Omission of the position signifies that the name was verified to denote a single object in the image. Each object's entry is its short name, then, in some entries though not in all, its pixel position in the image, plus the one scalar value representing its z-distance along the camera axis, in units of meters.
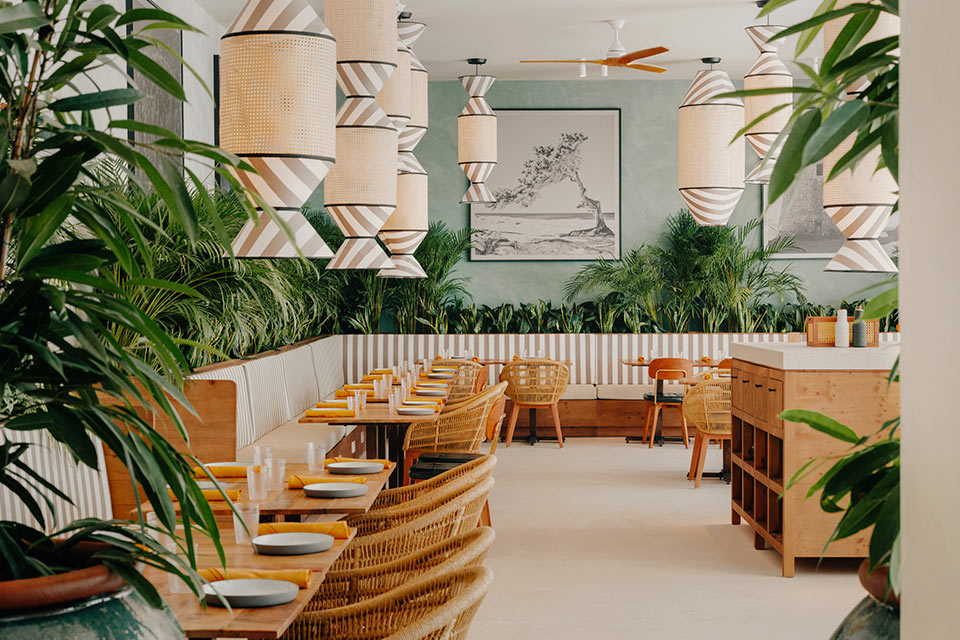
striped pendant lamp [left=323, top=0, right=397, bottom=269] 5.12
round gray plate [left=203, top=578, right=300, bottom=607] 2.19
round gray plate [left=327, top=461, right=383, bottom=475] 4.02
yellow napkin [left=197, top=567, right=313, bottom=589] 2.34
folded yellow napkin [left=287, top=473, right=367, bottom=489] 3.71
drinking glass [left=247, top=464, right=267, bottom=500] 3.39
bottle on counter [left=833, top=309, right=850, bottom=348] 5.18
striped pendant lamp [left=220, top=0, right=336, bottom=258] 3.67
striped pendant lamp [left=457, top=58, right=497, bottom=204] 9.45
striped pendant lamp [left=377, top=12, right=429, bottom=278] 7.38
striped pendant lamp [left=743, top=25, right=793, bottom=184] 7.00
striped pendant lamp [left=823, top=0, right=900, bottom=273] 5.36
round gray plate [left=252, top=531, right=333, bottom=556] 2.65
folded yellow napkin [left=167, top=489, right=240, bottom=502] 3.28
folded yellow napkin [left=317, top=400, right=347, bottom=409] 6.57
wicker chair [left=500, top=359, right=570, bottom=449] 9.71
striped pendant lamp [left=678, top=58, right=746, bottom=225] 7.11
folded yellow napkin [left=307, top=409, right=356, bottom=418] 6.09
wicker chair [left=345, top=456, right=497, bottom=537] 3.25
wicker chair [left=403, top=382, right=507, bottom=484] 6.41
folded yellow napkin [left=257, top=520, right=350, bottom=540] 2.84
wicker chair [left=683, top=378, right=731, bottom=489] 7.45
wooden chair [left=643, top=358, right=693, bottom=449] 9.13
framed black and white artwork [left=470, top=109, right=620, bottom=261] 12.12
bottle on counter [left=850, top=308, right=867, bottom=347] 5.23
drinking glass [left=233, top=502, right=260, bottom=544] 2.70
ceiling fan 8.10
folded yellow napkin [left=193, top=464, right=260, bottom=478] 3.96
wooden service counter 4.97
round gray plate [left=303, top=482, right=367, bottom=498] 3.50
